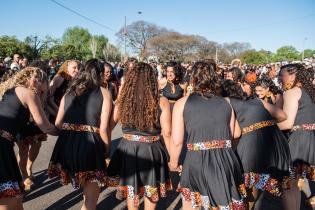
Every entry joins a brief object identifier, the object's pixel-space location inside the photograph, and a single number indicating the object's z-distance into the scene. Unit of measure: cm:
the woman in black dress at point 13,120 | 288
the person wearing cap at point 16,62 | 1173
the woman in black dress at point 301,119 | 377
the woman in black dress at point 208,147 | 280
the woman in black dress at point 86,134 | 329
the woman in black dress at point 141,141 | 324
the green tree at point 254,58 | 5319
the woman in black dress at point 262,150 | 344
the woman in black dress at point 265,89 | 426
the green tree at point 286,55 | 5844
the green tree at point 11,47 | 3465
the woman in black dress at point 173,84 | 681
